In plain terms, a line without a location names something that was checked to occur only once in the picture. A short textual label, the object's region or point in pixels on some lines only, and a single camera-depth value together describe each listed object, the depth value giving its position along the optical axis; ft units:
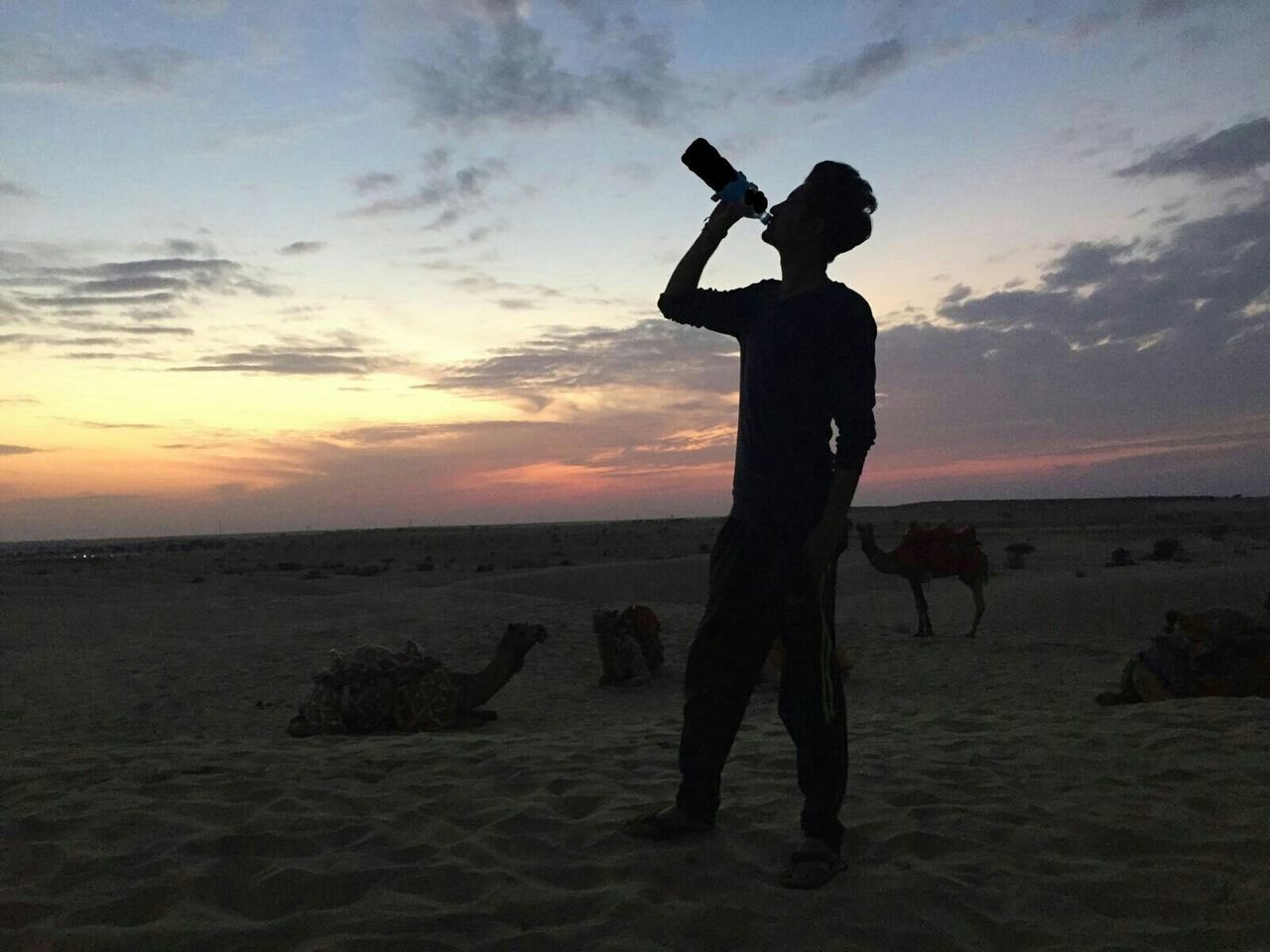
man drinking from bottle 12.37
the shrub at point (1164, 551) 89.30
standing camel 45.88
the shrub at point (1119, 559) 84.78
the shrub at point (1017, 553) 86.17
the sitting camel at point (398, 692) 26.78
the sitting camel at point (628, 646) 37.86
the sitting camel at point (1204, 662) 26.25
